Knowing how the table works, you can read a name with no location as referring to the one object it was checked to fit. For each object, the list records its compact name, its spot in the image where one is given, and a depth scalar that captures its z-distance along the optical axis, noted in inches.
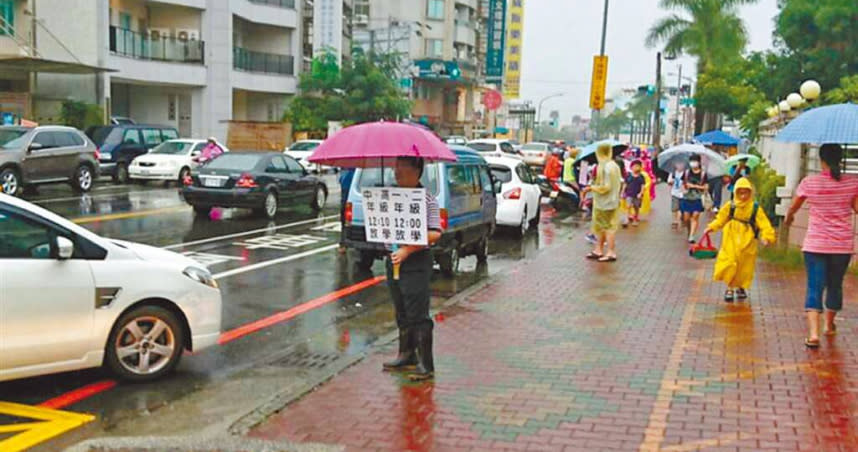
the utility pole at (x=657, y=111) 1941.7
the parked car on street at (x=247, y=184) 695.1
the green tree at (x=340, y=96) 1772.9
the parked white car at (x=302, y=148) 1307.5
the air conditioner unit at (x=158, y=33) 1443.2
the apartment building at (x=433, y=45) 2655.0
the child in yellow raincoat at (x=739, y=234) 384.2
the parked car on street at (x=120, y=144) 1037.2
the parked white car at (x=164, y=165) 999.0
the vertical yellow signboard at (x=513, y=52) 3838.6
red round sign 2942.9
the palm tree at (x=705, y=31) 1846.7
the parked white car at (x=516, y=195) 660.1
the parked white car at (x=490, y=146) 1281.7
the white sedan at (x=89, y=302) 229.9
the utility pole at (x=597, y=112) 1226.5
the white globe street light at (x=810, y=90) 556.1
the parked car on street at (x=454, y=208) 451.5
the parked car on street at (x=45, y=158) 762.8
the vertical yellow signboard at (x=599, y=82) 1205.7
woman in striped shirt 295.6
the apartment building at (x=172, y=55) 1282.0
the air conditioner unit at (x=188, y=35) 1519.2
